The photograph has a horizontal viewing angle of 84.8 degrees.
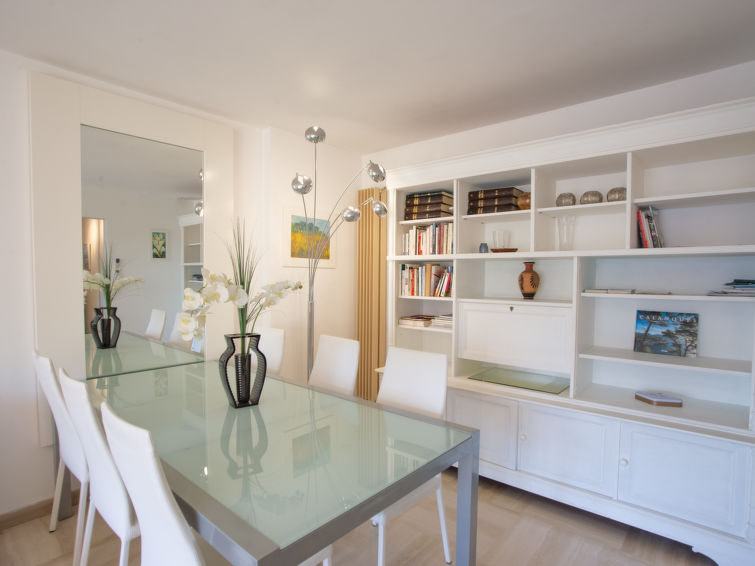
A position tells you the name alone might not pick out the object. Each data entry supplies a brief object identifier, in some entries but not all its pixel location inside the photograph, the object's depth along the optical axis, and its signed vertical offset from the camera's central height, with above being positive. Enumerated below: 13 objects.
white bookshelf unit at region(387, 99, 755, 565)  2.01 -0.36
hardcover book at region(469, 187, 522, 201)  2.81 +0.55
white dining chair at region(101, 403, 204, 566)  0.96 -0.56
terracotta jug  2.78 -0.06
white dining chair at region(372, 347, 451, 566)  1.97 -0.59
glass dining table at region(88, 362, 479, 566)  1.02 -0.62
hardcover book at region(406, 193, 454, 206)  3.16 +0.57
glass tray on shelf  2.65 -0.73
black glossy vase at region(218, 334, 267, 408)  1.84 -0.47
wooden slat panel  3.49 -0.22
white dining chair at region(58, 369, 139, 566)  1.36 -0.69
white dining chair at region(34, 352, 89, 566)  1.68 -0.72
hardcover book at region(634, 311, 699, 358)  2.36 -0.35
